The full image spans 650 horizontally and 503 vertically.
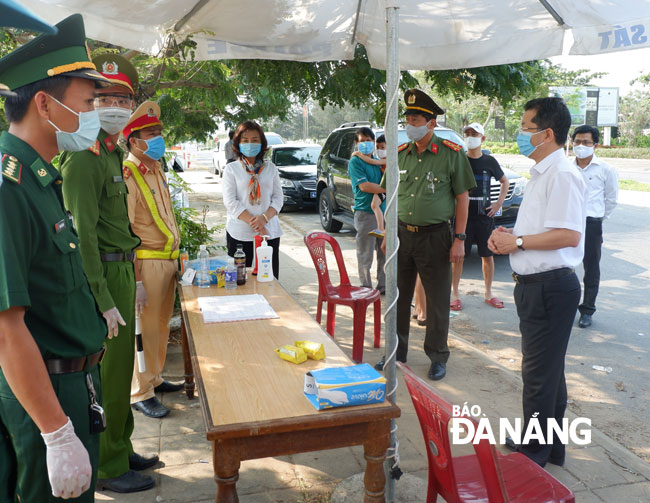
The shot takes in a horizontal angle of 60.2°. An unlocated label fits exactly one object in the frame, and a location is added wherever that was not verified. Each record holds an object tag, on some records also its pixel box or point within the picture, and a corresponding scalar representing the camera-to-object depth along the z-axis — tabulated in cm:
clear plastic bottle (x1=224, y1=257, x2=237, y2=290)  395
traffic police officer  385
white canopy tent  350
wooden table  210
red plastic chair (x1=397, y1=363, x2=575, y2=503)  207
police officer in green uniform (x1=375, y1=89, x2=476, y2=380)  467
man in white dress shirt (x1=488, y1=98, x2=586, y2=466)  318
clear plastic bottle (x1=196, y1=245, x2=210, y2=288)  396
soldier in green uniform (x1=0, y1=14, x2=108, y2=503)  166
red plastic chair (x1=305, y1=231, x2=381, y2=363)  500
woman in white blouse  520
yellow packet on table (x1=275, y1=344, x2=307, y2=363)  265
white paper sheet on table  328
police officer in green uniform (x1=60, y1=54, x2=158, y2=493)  291
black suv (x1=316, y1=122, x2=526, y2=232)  900
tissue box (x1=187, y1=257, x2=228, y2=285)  402
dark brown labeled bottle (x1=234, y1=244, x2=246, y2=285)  401
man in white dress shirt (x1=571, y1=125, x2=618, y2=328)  607
